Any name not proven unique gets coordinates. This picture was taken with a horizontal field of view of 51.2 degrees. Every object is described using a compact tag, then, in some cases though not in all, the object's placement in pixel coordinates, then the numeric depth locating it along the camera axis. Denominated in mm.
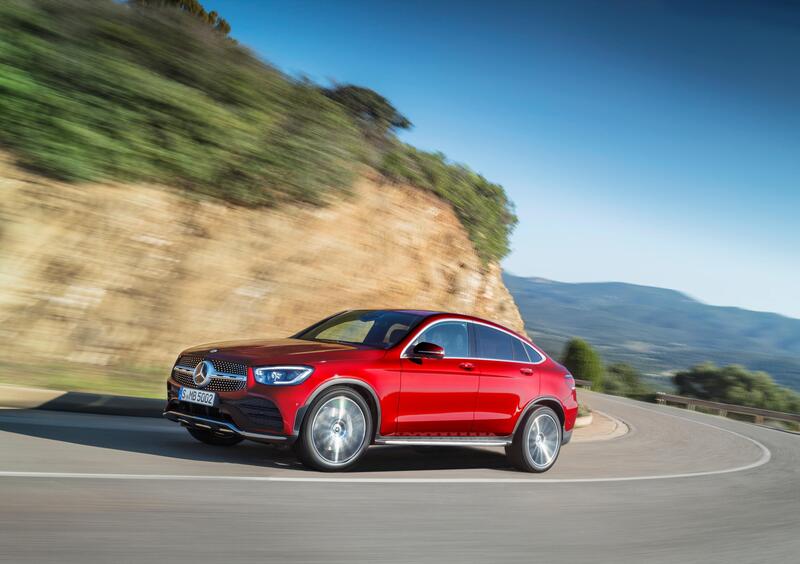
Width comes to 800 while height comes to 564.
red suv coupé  7242
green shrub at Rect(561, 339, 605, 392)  37375
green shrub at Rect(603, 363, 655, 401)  41938
